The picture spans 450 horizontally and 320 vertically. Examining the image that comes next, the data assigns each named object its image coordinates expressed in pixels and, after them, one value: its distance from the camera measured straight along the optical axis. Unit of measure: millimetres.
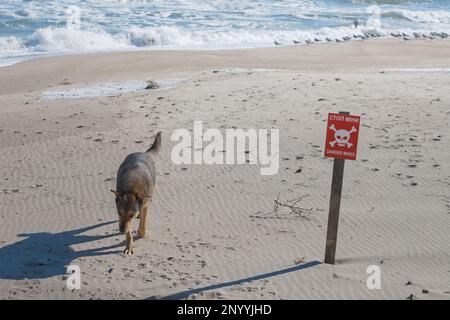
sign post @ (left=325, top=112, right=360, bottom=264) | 6590
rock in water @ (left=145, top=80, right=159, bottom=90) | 17173
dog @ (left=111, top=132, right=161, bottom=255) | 7109
